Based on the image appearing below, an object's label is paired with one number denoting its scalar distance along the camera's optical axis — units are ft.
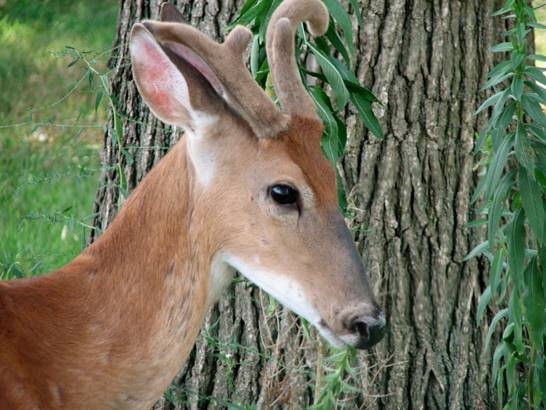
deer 25.89
